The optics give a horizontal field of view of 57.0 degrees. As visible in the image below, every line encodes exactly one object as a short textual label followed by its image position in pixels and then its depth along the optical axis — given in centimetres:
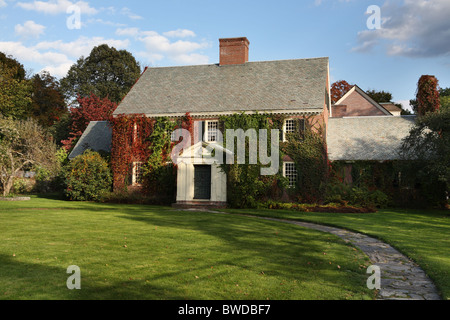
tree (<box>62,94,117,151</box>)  3938
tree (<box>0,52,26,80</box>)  4853
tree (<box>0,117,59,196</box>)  2630
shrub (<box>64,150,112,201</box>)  2644
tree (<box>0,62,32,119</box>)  4594
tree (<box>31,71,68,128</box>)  5363
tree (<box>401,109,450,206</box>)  2052
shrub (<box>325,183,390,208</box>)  2461
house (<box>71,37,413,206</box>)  2528
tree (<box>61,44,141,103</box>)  5741
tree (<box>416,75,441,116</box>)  2888
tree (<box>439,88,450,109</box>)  6965
